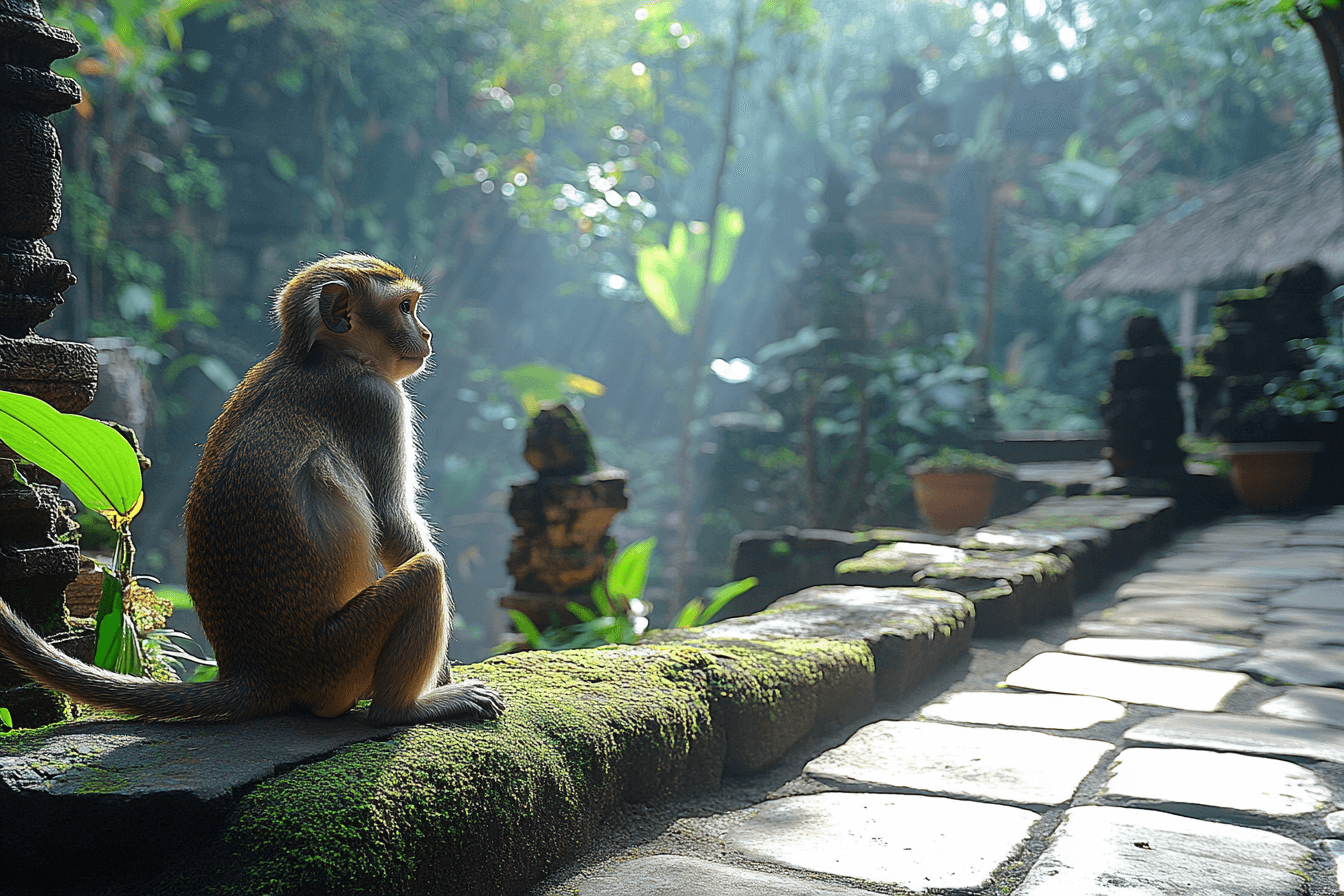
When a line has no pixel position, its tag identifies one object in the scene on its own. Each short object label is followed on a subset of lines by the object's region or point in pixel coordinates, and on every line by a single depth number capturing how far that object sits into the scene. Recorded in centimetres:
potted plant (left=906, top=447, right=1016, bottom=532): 825
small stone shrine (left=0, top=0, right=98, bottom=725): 175
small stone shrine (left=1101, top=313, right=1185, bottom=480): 726
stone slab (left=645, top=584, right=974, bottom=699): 275
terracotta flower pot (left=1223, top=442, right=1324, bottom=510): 716
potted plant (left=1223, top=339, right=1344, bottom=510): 720
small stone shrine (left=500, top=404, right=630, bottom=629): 584
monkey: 151
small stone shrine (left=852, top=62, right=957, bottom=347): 1853
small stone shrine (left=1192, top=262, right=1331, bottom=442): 803
